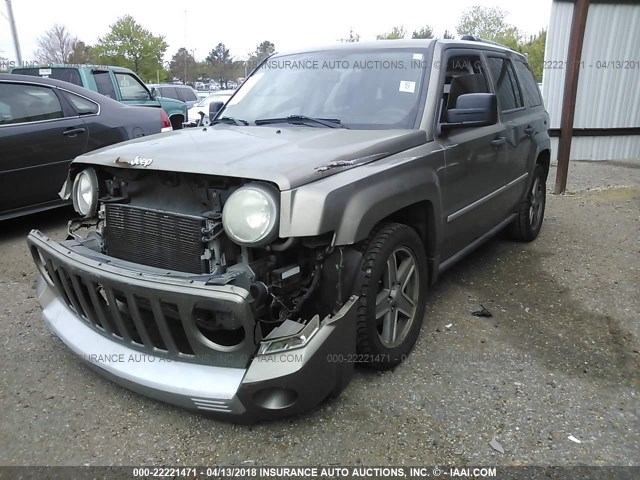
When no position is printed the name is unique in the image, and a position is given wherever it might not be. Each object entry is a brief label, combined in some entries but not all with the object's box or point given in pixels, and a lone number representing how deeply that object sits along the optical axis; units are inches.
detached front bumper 88.8
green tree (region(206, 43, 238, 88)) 2231.1
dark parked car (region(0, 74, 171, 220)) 207.0
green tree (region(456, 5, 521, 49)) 1694.1
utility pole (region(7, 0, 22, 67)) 786.2
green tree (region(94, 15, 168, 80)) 1422.2
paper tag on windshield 134.8
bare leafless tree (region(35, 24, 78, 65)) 1489.9
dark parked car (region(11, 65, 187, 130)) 372.8
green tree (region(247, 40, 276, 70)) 2128.2
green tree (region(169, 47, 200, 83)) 2242.4
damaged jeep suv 91.7
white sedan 624.3
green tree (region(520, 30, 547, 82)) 1090.7
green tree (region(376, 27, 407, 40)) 1628.9
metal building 313.9
